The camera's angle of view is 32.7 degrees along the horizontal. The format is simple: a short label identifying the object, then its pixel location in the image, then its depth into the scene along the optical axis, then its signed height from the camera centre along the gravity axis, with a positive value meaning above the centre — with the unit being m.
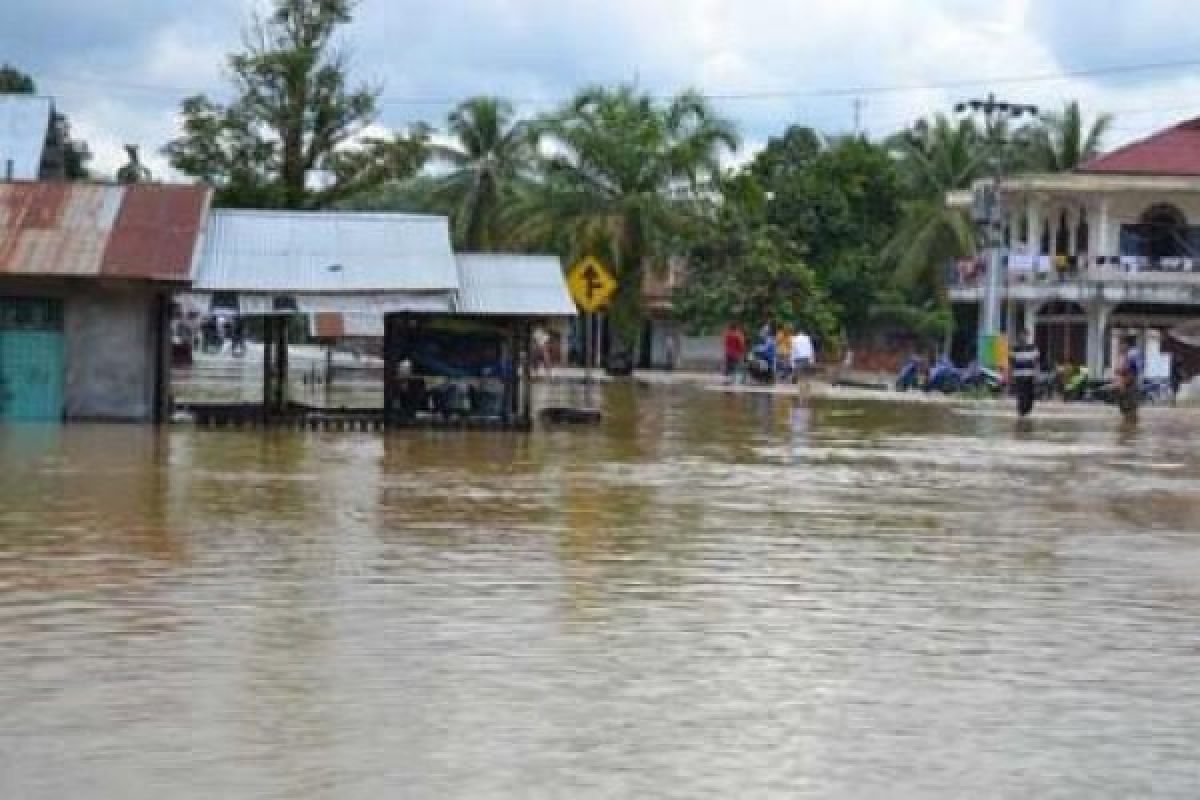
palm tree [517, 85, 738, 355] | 58.94 +5.22
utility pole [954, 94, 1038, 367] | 52.38 +3.78
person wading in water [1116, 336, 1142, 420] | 38.95 -0.42
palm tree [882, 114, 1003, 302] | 64.38 +5.40
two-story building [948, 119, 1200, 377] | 56.94 +3.24
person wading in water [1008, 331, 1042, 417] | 36.00 -0.22
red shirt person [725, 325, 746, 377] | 53.38 +0.15
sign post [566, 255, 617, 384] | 38.91 +1.29
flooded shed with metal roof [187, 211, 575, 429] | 27.86 +0.68
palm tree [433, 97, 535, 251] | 63.69 +5.98
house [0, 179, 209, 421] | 28.11 +0.32
